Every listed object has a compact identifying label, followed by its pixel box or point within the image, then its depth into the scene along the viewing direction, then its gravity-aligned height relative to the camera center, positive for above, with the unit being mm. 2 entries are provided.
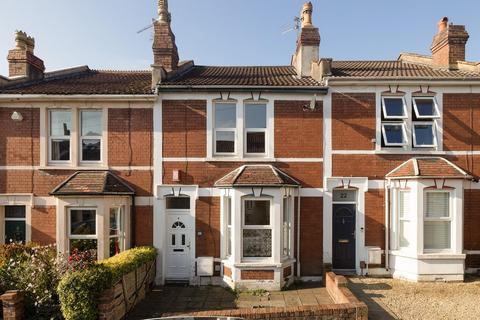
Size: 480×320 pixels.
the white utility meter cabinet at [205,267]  10109 -3263
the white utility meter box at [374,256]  10195 -2948
